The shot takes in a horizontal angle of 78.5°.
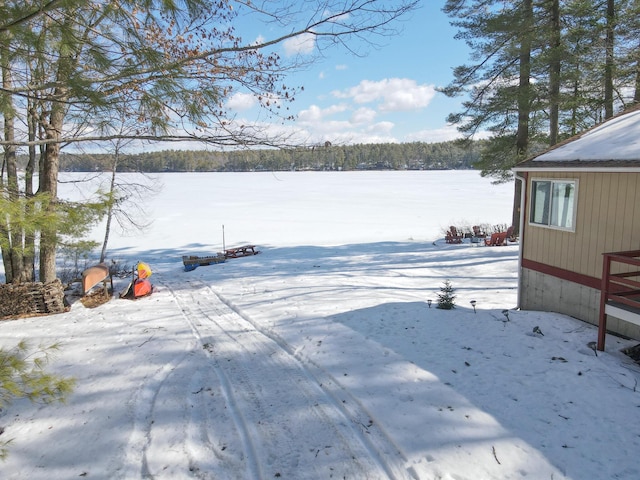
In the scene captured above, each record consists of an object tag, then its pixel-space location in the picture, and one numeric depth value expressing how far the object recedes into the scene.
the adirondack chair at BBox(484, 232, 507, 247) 16.94
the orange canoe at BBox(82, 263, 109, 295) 10.20
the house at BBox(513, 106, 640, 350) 5.75
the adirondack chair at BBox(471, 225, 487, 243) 18.47
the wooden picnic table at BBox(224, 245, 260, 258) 16.48
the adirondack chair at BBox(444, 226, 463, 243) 18.09
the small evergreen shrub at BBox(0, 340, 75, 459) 2.52
